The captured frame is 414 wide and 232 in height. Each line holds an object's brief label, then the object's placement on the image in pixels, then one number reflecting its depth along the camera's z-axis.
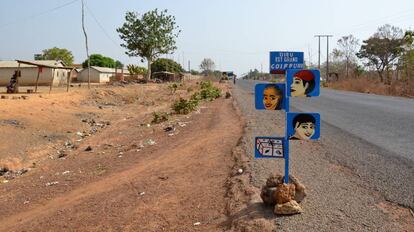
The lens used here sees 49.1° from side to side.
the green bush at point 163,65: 86.75
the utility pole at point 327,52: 74.78
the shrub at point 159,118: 17.58
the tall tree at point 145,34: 63.69
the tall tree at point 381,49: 60.00
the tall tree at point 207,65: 155.12
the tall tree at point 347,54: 73.19
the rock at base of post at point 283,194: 4.87
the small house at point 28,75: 48.44
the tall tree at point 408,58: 34.76
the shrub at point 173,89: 39.86
